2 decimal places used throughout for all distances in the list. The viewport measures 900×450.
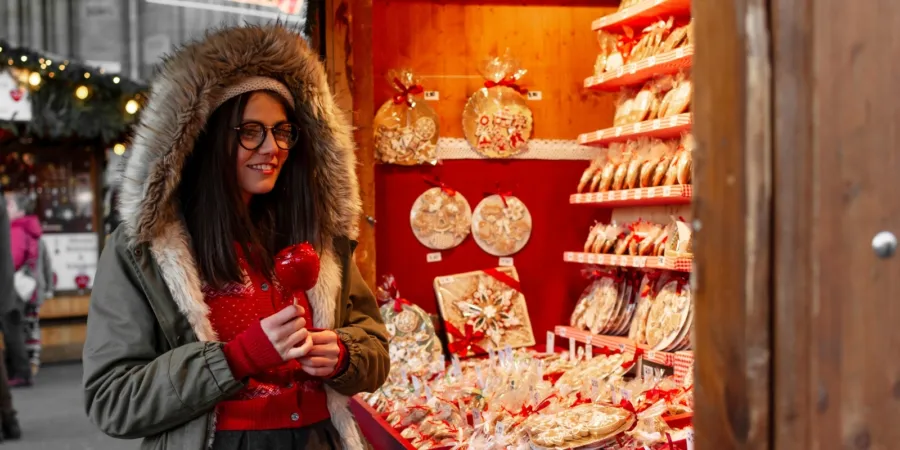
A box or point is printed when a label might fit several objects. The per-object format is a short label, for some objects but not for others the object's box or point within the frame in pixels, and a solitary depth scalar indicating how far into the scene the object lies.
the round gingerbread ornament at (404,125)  4.33
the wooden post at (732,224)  0.95
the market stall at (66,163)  8.41
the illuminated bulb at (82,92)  8.43
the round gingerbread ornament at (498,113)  4.51
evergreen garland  8.22
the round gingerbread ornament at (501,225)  4.61
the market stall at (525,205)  3.32
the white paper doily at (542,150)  4.56
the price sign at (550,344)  4.10
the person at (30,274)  7.43
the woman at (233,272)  1.60
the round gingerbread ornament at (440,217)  4.51
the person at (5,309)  5.47
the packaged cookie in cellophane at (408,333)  3.93
